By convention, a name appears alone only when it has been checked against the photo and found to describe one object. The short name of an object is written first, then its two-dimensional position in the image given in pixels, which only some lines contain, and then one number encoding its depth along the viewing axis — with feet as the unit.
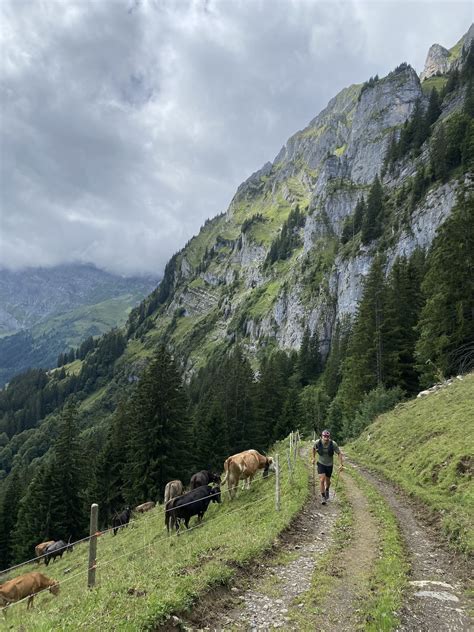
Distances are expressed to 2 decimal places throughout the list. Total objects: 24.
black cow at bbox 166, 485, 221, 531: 60.90
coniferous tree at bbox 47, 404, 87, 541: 157.38
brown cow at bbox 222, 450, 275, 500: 68.95
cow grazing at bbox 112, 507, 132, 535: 111.34
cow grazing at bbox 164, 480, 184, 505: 82.93
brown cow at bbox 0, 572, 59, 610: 45.38
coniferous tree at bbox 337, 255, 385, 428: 154.20
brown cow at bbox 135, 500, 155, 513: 119.00
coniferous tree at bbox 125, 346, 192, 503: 132.36
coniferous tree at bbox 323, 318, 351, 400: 296.38
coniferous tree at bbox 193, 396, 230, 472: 175.94
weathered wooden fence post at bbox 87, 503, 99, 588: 30.30
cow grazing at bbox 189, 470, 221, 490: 74.28
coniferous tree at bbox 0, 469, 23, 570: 183.11
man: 53.72
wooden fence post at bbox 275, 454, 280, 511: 48.91
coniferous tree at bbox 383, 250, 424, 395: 146.20
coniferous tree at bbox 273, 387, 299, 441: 207.41
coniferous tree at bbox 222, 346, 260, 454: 193.20
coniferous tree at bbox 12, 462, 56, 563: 153.17
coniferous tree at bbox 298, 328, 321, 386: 391.86
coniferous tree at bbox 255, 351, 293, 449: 206.49
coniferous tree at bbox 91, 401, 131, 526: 165.58
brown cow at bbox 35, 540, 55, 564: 110.81
